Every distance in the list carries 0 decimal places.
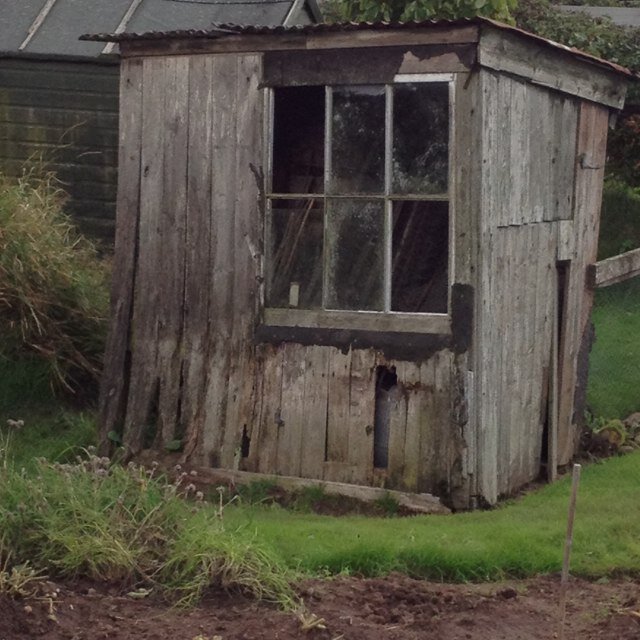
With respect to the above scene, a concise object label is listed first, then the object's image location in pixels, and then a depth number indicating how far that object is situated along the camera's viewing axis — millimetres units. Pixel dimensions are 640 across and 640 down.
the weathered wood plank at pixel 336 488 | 8508
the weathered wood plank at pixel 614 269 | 10453
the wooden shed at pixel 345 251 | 8477
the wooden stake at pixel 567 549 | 5211
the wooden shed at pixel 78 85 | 12844
